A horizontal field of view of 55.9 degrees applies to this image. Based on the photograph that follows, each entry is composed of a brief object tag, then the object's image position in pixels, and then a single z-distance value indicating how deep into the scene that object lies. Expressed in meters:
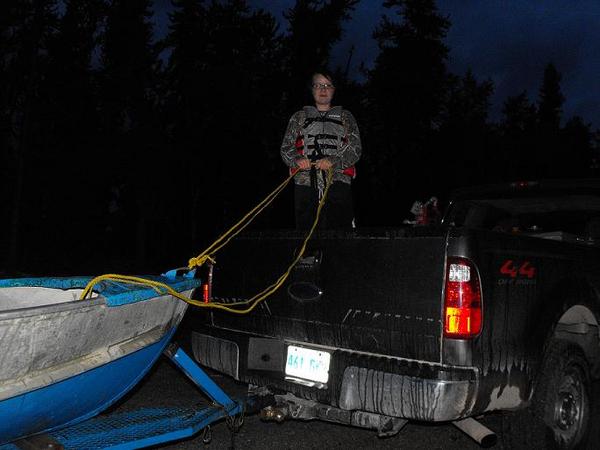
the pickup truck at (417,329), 2.80
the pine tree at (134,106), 28.56
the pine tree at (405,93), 37.62
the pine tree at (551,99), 73.44
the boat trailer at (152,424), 2.65
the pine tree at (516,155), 46.62
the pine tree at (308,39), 32.59
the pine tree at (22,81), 22.69
